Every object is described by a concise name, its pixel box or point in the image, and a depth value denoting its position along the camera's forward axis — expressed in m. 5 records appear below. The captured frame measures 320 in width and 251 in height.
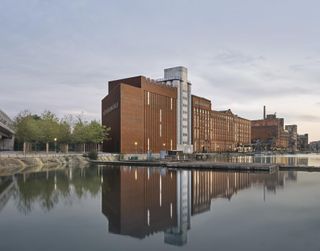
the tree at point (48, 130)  66.40
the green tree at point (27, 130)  64.81
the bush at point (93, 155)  67.15
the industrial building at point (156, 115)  78.82
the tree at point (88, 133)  73.75
